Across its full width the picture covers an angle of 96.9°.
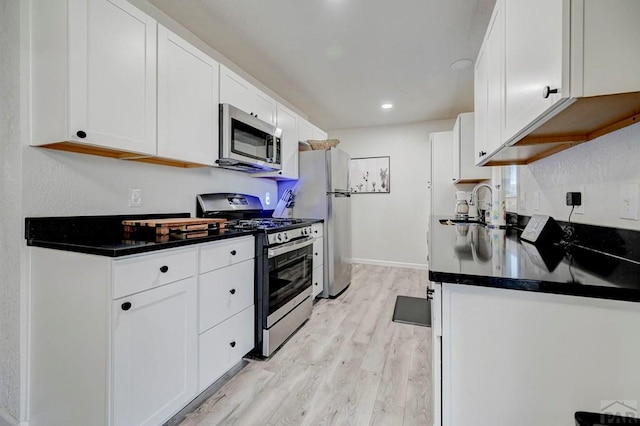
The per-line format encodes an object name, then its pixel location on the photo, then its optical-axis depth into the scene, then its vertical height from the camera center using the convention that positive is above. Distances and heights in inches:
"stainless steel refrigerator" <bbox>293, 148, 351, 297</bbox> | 128.6 +4.9
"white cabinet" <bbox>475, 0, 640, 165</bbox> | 29.2 +16.9
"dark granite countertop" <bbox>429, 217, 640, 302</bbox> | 29.6 -7.2
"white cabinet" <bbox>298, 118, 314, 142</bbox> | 132.9 +39.2
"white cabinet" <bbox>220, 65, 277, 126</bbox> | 86.3 +38.5
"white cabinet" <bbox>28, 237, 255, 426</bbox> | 45.0 -22.3
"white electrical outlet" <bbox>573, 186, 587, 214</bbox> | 50.0 +1.9
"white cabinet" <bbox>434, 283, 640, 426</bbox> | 29.6 -16.3
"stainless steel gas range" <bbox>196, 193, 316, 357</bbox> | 79.4 -17.0
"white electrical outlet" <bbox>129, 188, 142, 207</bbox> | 70.2 +3.3
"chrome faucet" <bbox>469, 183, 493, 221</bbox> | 133.4 +3.9
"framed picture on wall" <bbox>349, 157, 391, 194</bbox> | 192.4 +24.7
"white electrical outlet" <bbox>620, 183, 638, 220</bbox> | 38.4 +1.5
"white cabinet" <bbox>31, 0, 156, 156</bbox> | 49.8 +25.8
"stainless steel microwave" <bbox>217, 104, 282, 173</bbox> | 84.7 +22.8
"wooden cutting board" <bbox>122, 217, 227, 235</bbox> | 60.2 -3.3
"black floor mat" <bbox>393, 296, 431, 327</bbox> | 103.9 -39.7
